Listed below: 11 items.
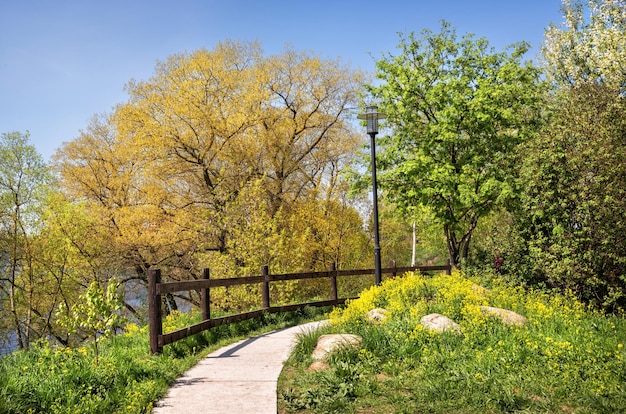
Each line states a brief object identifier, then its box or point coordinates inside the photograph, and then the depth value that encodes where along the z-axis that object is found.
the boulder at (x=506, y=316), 9.07
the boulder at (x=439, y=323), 8.51
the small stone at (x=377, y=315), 9.60
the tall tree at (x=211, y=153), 23.42
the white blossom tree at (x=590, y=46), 27.81
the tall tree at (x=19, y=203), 23.73
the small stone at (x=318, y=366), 7.54
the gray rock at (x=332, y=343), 7.86
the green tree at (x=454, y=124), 20.28
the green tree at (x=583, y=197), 14.48
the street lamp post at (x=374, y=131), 15.16
